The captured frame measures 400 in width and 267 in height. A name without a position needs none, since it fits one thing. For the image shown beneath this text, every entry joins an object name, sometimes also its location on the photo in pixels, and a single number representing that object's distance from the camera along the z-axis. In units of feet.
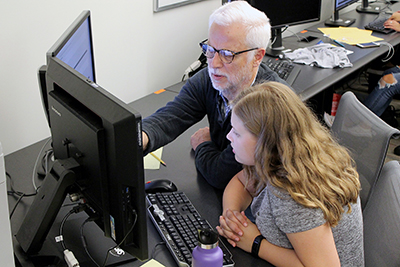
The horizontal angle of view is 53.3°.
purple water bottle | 2.93
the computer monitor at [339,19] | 10.19
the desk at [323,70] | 7.05
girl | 3.32
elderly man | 4.63
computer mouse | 4.35
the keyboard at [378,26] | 9.88
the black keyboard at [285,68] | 7.29
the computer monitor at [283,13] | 8.01
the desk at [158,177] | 3.60
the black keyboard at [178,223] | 3.52
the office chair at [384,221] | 3.67
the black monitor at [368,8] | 11.61
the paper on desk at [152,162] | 4.93
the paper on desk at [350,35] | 9.31
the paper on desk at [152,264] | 3.48
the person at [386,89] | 9.57
